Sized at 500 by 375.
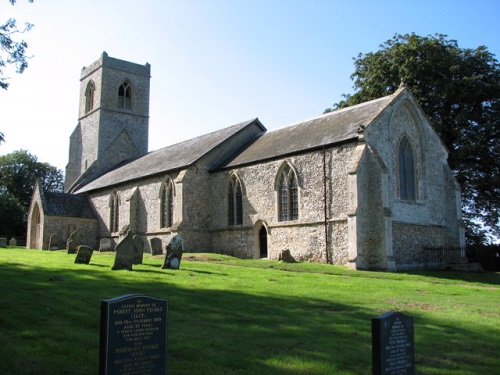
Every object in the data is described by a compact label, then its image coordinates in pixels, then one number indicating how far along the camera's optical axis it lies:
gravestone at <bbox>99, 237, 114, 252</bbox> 33.06
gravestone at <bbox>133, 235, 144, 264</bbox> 20.81
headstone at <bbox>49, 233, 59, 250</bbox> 36.12
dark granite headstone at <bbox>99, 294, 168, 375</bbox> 5.69
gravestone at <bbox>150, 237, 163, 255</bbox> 27.54
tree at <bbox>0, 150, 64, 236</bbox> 57.94
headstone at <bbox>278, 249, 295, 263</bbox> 24.91
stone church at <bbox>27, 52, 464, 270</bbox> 23.59
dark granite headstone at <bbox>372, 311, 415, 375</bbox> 6.11
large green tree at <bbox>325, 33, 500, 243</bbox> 32.34
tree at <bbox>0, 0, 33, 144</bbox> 14.34
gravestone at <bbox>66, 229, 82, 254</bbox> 28.17
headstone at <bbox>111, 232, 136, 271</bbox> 17.67
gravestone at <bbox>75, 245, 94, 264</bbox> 20.11
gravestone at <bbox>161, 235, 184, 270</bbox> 19.05
